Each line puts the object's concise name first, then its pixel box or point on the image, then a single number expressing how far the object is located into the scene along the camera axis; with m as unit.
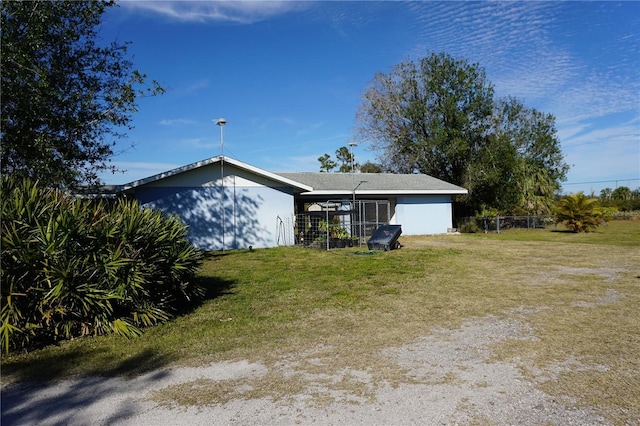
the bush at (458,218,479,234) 26.98
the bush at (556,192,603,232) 23.30
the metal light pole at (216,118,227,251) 16.89
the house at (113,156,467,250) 16.92
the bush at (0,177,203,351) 5.38
